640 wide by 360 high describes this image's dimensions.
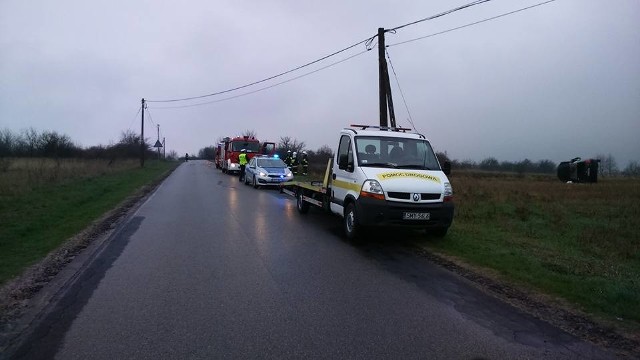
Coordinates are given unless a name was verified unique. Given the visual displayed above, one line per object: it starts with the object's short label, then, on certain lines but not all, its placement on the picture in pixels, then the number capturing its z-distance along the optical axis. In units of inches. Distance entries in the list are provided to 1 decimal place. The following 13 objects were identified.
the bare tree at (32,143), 2156.7
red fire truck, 1395.7
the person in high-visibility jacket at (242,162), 1112.3
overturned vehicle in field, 1336.1
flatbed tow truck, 351.9
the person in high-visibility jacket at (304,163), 1201.6
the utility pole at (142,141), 1980.8
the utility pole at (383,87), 641.0
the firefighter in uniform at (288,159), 1195.5
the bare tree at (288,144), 3169.3
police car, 910.4
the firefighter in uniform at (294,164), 1195.3
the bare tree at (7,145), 1731.1
